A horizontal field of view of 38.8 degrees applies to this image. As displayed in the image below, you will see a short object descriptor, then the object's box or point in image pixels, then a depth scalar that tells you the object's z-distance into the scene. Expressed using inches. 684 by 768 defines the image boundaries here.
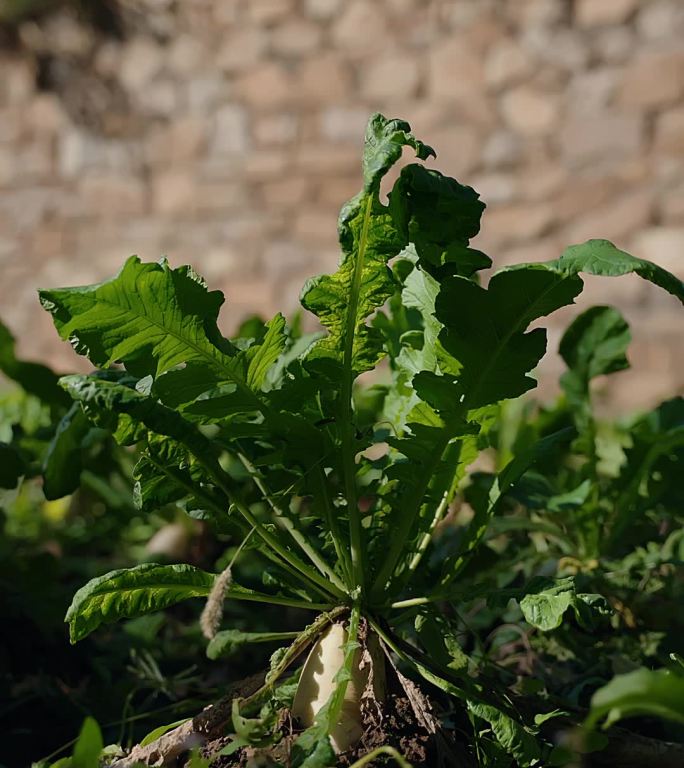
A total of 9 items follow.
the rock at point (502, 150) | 148.8
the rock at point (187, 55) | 165.9
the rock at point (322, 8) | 158.4
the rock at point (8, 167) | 176.4
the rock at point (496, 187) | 149.4
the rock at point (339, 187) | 159.8
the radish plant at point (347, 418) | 34.9
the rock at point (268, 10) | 161.3
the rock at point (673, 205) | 138.6
